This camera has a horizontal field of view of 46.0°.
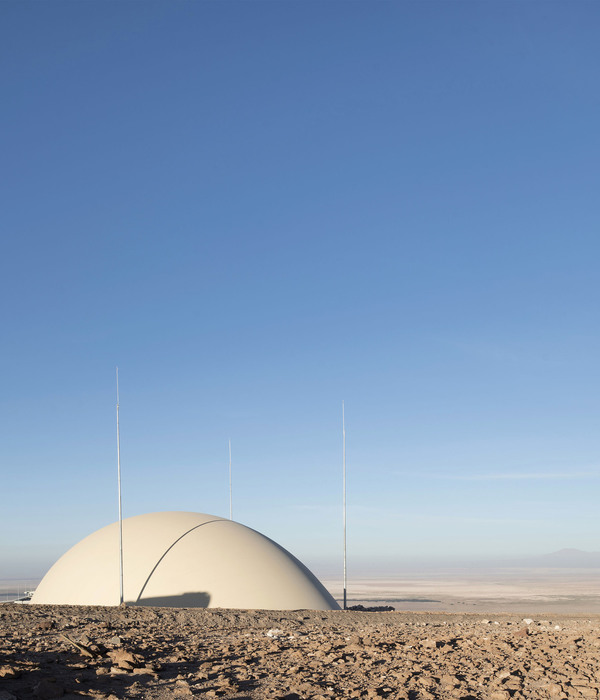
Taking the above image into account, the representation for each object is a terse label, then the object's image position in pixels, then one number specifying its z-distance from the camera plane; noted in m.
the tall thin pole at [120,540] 21.19
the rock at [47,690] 8.09
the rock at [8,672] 8.82
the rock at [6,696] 7.83
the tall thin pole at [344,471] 28.00
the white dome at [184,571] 21.11
